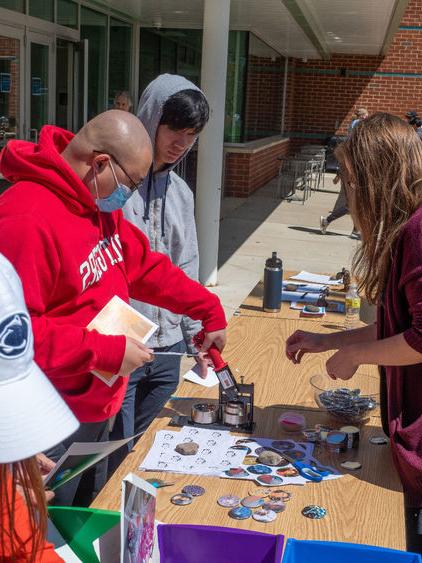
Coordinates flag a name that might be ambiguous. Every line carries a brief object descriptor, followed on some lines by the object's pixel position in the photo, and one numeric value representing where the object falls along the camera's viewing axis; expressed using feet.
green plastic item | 5.52
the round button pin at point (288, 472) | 7.57
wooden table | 6.72
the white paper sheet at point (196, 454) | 7.65
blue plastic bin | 5.63
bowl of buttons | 8.86
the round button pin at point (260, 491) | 7.22
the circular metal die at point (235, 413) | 8.59
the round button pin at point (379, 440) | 8.42
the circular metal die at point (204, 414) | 8.68
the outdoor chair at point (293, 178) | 53.57
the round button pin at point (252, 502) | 7.02
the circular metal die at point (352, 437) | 8.25
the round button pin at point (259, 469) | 7.61
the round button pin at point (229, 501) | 7.02
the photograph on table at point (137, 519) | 5.25
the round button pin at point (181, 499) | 7.02
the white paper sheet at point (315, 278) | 15.40
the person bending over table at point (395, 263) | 7.34
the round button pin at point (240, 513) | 6.81
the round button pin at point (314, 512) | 6.88
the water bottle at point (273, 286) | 13.38
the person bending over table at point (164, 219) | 9.83
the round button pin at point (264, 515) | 6.79
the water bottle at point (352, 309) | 12.91
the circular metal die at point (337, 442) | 8.18
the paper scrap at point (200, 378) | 9.90
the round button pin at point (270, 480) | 7.39
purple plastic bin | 5.71
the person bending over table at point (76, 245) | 6.75
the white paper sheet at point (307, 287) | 14.65
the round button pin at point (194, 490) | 7.18
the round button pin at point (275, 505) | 6.97
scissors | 7.53
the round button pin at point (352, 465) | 7.82
